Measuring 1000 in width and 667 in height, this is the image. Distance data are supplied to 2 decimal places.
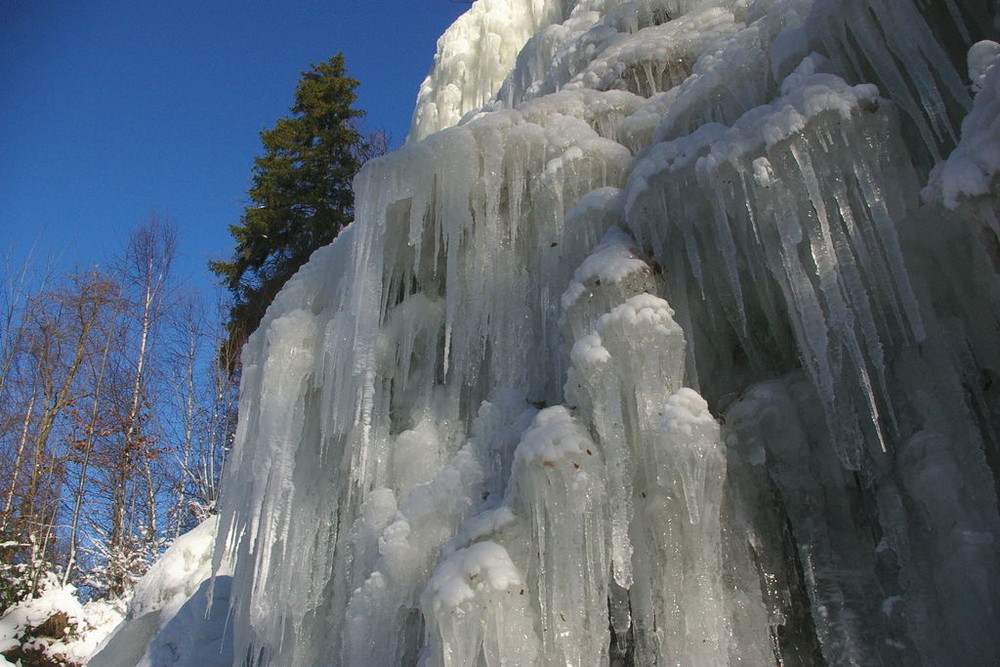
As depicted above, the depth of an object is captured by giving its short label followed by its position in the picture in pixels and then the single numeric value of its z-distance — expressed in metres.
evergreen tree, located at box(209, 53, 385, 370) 13.22
